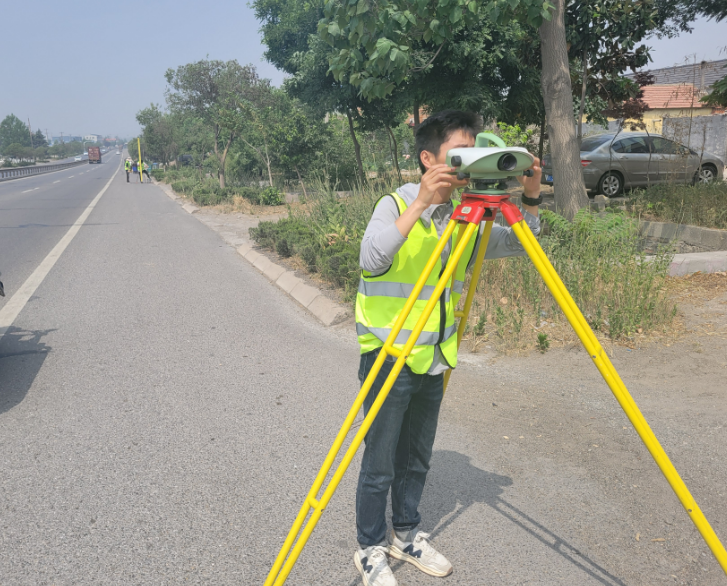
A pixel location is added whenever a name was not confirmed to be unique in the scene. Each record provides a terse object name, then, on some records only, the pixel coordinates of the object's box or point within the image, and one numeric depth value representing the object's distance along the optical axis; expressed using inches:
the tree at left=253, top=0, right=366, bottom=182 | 678.5
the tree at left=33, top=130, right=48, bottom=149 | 6311.0
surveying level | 69.2
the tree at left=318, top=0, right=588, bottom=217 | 256.1
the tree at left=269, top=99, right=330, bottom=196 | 756.6
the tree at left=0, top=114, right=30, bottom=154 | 6003.9
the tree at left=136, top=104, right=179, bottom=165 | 2241.6
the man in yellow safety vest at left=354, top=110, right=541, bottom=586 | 83.3
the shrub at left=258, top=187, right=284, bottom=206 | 745.0
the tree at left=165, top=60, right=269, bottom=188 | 1128.2
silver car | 585.3
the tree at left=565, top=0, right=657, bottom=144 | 378.0
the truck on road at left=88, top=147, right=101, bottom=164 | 4124.0
